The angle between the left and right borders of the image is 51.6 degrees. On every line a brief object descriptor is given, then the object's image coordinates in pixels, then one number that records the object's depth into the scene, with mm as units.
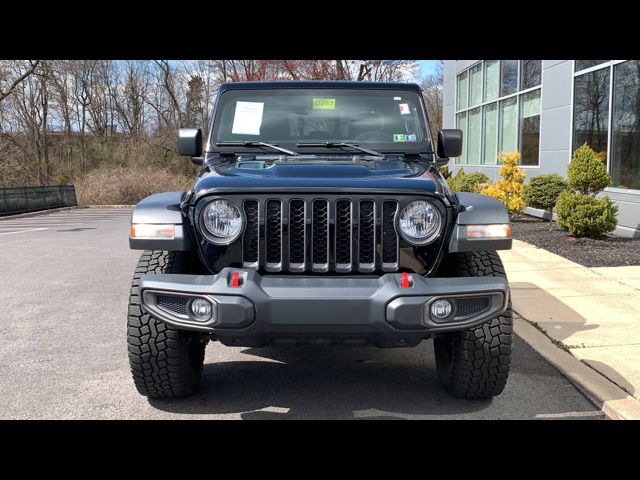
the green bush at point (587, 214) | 10109
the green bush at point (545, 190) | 12812
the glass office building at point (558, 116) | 11000
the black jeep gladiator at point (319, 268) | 3262
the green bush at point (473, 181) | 17650
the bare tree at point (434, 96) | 42494
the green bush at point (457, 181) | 18769
